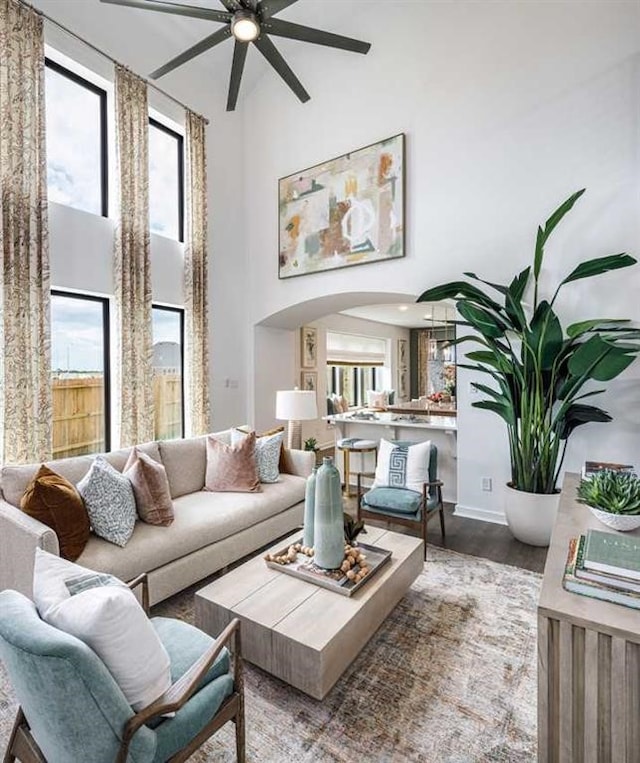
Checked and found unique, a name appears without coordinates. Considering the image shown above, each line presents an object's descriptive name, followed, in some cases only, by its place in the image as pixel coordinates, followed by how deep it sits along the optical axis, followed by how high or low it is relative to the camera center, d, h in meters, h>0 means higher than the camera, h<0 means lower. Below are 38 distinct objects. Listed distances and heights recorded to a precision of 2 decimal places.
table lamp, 4.27 -0.34
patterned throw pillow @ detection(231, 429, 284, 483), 3.66 -0.75
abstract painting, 4.48 +1.96
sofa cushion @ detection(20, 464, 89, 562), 2.20 -0.75
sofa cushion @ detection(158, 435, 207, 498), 3.37 -0.77
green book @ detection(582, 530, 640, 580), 1.24 -0.61
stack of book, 1.18 -0.62
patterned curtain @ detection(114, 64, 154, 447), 4.09 +1.13
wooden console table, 1.08 -0.86
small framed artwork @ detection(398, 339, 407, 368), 11.02 +0.56
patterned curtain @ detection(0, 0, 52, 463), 3.25 +1.09
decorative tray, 2.03 -1.05
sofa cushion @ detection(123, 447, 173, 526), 2.70 -0.81
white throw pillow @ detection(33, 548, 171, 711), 1.08 -0.71
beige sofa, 2.22 -1.03
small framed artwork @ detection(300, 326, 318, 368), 7.18 +0.50
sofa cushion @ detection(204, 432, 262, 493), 3.46 -0.82
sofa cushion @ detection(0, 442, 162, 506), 2.40 -0.62
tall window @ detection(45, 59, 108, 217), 3.76 +2.31
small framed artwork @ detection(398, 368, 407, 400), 10.98 -0.27
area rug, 1.59 -1.48
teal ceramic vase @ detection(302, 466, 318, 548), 2.19 -0.77
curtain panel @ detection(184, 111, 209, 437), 4.90 +1.10
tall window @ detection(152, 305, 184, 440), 4.65 +0.04
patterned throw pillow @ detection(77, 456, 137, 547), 2.42 -0.80
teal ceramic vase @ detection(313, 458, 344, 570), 2.09 -0.76
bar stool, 4.56 -0.86
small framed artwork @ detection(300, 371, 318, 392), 7.16 -0.11
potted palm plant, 3.19 -0.05
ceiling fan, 2.58 +2.37
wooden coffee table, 1.67 -1.11
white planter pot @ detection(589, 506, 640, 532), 1.59 -0.60
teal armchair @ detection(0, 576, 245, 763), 0.98 -0.90
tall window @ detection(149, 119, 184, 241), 4.70 +2.33
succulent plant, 1.62 -0.51
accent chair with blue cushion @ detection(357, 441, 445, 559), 3.23 -1.05
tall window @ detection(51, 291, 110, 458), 3.79 +0.02
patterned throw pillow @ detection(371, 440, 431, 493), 3.44 -0.81
